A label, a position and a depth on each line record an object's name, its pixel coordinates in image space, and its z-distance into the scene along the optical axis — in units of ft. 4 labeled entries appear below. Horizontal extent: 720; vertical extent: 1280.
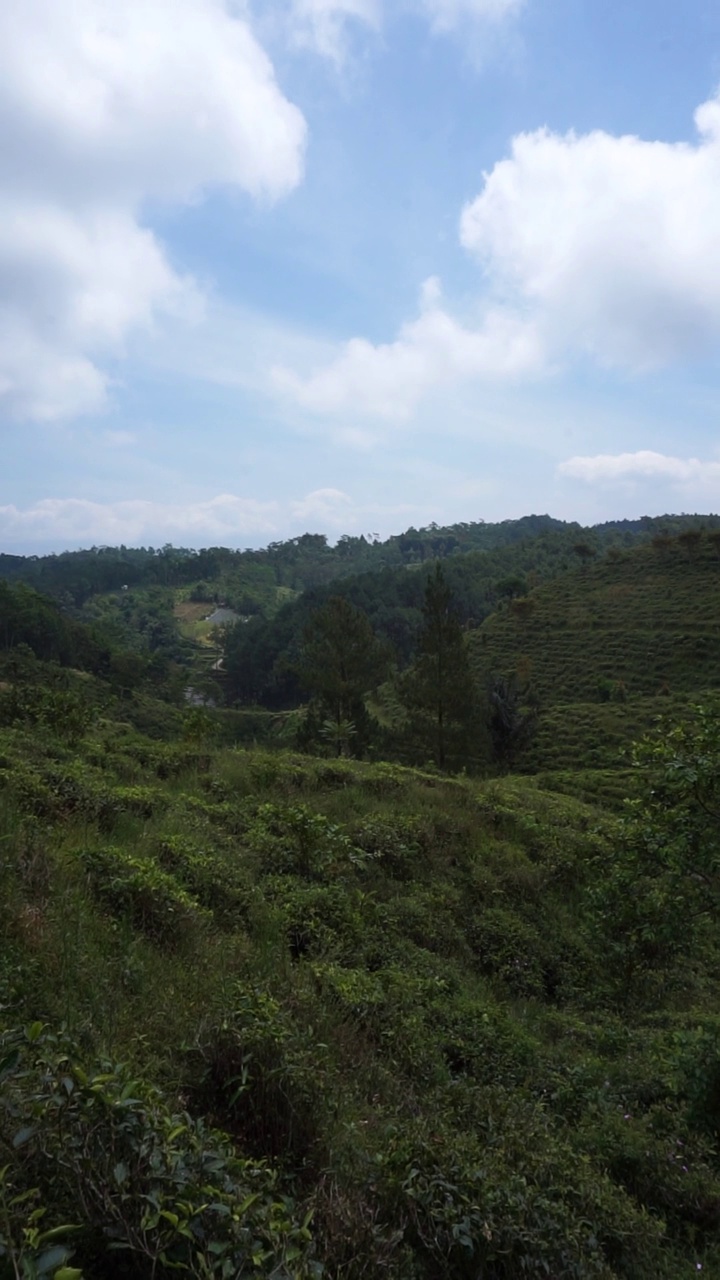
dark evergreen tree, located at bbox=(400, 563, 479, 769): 72.95
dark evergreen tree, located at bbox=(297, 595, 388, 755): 76.13
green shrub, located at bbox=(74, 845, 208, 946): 13.66
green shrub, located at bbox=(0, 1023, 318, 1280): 5.52
